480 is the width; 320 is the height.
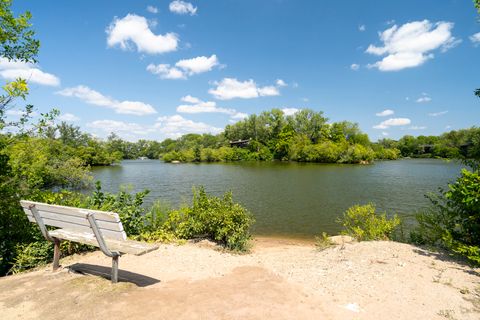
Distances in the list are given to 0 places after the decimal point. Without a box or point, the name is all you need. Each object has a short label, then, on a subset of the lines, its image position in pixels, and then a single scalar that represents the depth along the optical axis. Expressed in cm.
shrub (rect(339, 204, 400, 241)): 832
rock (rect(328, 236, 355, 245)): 944
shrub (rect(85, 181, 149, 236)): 739
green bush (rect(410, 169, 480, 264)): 549
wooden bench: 407
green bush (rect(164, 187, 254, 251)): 776
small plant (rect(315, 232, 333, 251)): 806
